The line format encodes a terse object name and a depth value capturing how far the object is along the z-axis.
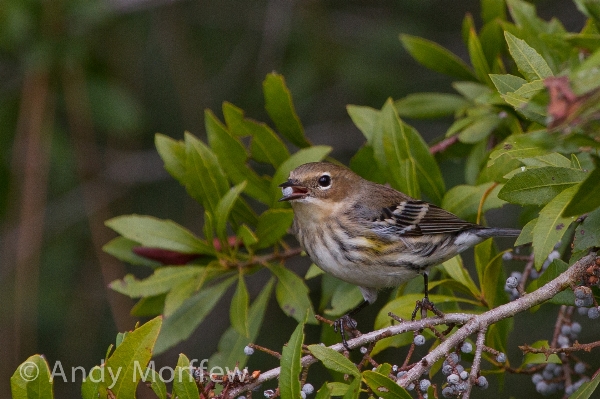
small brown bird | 6.48
